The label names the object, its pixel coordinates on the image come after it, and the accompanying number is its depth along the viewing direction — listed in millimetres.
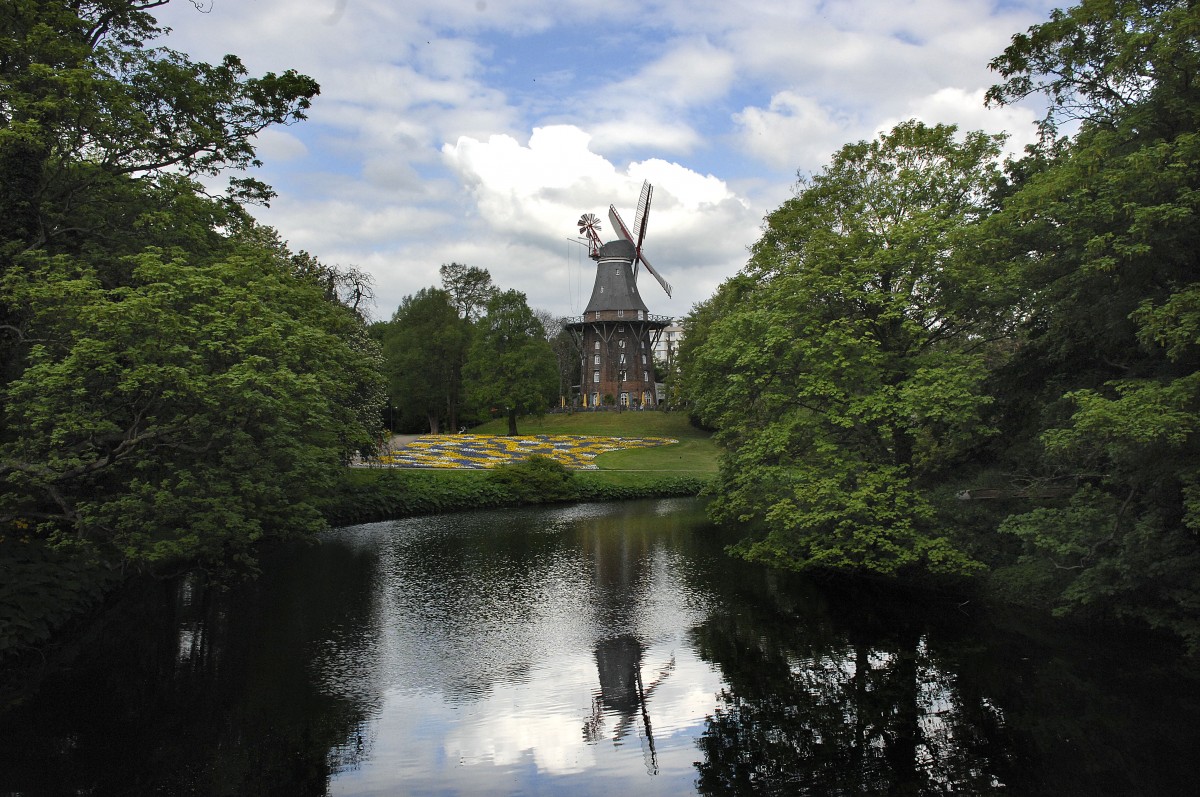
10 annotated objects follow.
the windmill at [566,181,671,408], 78062
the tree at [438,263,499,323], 80438
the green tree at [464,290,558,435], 68444
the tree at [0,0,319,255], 15438
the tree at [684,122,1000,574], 18719
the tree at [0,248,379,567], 13836
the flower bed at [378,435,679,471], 49941
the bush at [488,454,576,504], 42750
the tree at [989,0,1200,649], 12922
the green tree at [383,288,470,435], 70688
